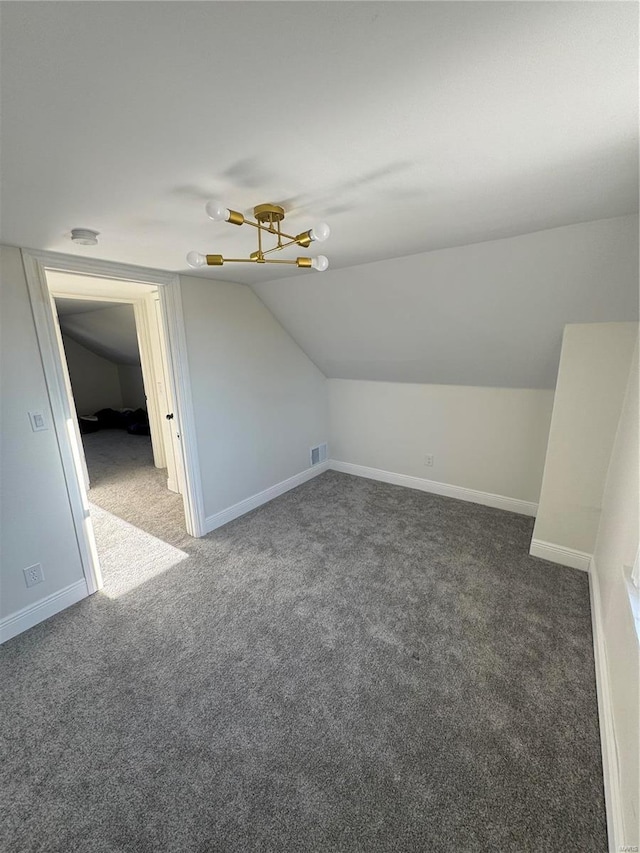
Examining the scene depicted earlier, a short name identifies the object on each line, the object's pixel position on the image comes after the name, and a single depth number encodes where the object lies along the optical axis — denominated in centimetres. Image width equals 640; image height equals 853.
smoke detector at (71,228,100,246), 165
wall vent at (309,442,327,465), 411
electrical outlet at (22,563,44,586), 206
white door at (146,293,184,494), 371
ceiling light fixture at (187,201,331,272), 111
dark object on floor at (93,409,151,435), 611
